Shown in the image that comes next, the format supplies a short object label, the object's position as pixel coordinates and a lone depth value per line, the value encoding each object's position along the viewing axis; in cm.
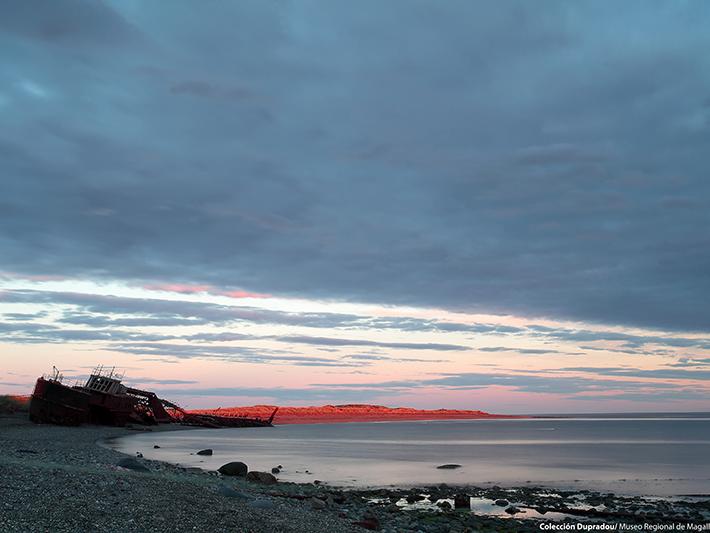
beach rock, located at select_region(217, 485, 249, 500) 2286
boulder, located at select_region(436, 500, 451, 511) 2822
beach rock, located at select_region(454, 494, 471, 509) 2900
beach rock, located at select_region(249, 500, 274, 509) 2170
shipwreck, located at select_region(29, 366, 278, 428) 6831
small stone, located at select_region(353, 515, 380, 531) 2116
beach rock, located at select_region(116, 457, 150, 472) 2777
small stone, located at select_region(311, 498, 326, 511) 2471
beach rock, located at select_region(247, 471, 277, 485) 3369
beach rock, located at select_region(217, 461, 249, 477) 3575
